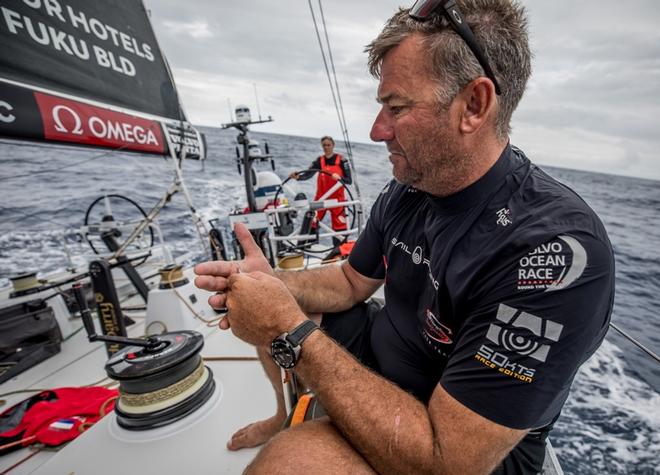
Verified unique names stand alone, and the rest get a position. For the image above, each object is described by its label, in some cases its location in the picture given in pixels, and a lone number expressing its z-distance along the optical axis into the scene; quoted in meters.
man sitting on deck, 0.64
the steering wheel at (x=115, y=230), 2.91
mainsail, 1.35
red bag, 1.37
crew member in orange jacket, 5.06
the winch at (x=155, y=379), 1.19
